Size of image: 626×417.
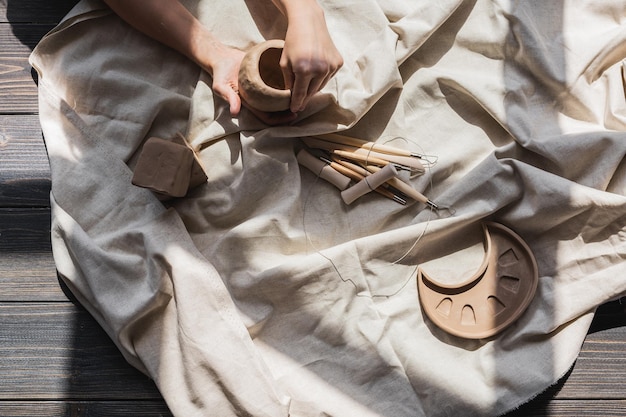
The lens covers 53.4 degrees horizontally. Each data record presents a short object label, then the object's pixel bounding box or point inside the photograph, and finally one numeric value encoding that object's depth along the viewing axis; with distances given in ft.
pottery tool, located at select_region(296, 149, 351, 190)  4.62
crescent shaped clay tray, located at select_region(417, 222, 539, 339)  4.46
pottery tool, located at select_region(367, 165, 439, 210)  4.57
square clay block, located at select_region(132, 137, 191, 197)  4.19
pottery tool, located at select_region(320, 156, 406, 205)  4.62
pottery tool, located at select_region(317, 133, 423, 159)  4.66
